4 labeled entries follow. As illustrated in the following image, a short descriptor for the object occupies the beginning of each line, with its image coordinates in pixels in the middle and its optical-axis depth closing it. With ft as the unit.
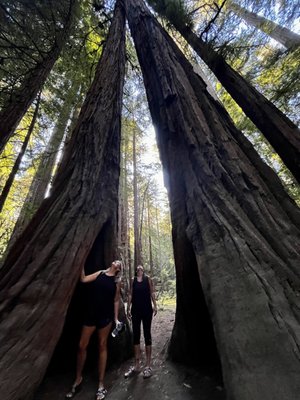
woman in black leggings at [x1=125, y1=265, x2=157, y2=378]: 11.43
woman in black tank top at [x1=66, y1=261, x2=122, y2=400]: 9.69
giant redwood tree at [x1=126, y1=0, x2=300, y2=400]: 4.37
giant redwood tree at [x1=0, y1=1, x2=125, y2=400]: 5.75
